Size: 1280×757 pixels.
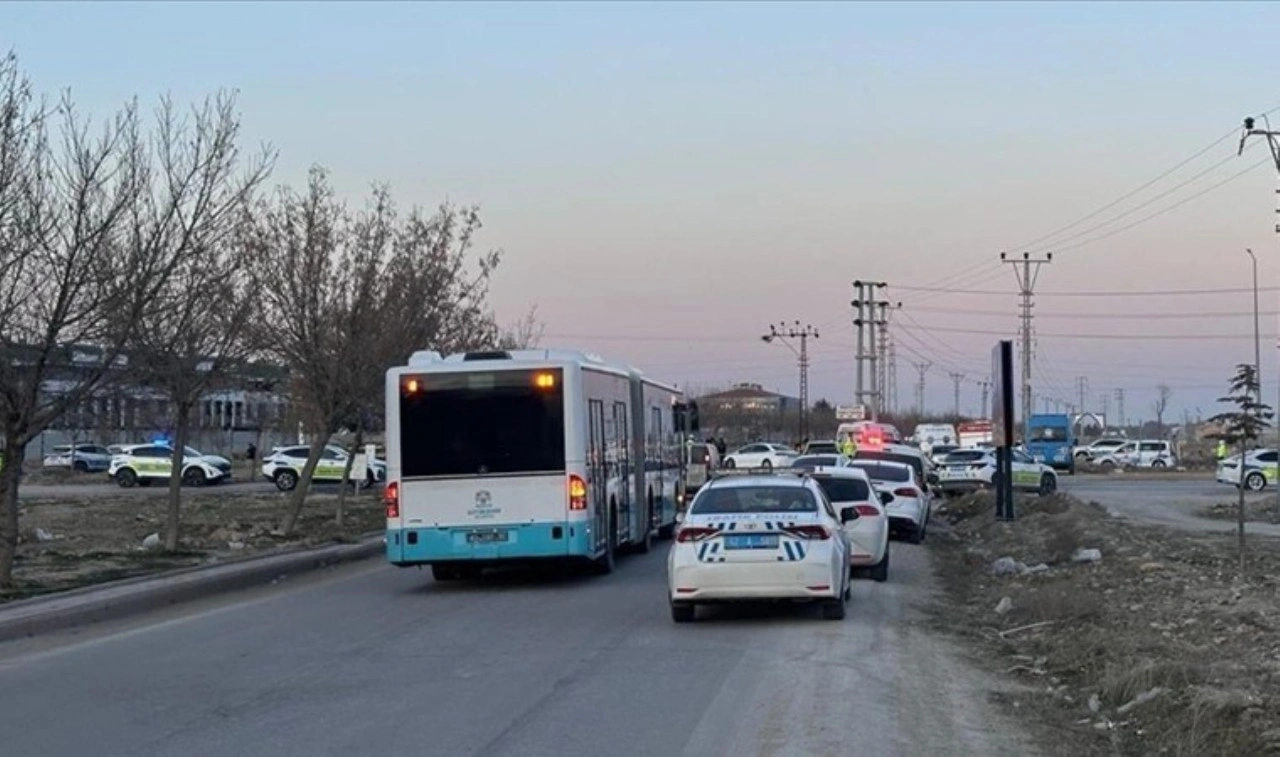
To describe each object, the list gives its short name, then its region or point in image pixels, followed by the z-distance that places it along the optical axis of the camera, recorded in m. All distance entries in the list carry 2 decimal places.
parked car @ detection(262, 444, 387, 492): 59.44
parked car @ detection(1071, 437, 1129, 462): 96.44
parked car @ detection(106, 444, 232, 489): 65.50
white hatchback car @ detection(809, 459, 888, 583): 22.31
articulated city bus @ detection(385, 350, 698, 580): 22.09
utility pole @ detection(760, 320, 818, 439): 114.81
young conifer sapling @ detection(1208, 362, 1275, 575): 20.02
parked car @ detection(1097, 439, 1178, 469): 89.19
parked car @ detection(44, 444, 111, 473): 79.69
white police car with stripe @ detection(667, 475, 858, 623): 16.94
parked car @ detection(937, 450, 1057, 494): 52.03
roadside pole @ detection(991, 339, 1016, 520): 36.50
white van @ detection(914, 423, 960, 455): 94.38
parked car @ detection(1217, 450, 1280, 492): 55.88
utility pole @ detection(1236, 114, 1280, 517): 41.19
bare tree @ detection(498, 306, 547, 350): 51.12
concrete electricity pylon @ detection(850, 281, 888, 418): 85.44
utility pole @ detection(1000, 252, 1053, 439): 88.25
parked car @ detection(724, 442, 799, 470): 69.06
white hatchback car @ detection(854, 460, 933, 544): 31.02
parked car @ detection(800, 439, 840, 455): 60.93
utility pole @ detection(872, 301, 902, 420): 89.44
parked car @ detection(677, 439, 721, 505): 42.09
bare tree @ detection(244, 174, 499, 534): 32.75
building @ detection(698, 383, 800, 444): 134.25
